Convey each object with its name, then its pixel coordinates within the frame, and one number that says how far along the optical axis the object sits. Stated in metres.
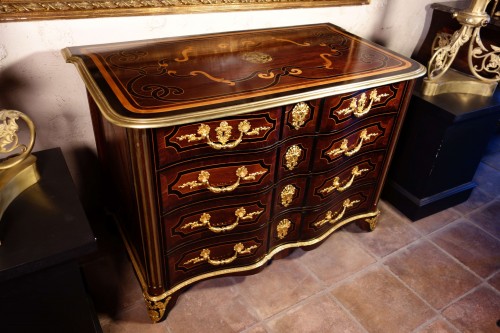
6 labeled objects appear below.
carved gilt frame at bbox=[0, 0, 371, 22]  1.25
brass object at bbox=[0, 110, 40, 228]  1.10
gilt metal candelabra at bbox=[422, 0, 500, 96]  1.66
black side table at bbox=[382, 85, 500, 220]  1.79
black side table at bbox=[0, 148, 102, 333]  1.00
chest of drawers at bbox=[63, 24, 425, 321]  1.11
